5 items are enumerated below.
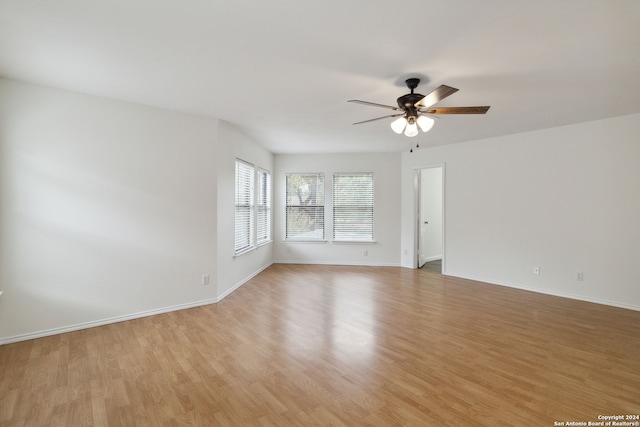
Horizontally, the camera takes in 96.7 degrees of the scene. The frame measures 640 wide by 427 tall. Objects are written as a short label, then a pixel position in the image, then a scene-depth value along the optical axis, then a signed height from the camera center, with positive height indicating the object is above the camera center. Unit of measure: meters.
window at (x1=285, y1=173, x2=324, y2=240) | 6.79 +0.02
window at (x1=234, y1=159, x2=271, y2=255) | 4.96 +0.02
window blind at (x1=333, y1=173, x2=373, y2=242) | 6.68 +0.04
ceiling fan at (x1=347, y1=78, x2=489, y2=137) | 2.68 +0.93
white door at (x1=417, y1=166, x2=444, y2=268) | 6.75 -0.23
